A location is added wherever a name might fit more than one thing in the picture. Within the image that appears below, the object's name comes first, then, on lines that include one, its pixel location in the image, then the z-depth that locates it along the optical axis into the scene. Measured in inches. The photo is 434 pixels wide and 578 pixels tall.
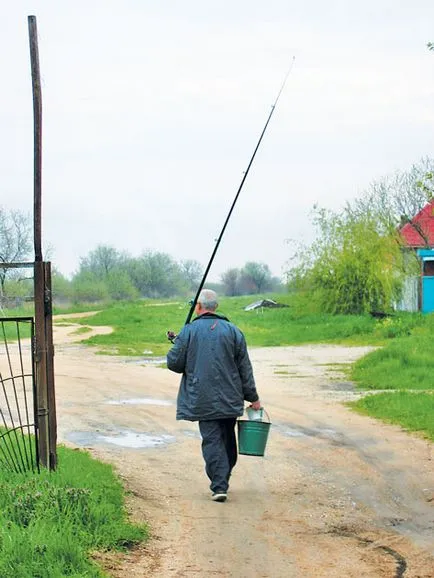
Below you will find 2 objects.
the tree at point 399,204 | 1844.2
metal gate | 354.5
